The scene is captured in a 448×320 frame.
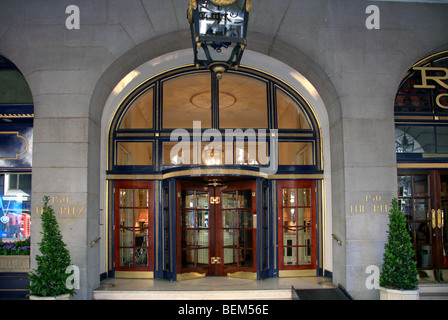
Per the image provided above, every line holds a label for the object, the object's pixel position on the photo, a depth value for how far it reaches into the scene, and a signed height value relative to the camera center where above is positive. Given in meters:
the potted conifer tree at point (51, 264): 6.52 -0.95
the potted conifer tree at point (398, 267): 6.70 -1.08
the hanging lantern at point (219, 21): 4.20 +1.79
